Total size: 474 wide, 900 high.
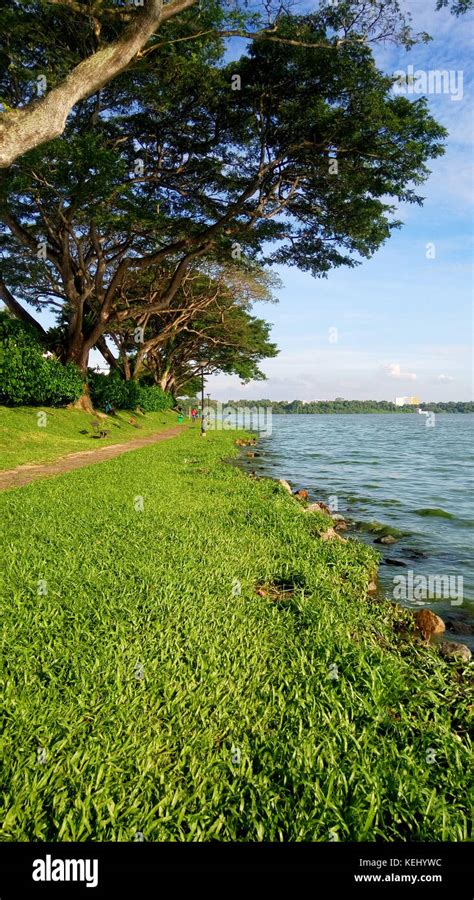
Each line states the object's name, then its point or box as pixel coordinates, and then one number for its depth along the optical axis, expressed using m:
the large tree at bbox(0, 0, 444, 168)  6.95
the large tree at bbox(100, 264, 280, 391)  31.53
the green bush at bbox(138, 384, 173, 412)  35.67
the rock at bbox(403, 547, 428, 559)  7.47
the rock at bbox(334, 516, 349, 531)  8.97
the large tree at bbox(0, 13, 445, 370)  12.69
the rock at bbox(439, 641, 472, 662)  3.89
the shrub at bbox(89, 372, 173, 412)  27.88
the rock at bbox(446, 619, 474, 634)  4.76
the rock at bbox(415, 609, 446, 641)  4.59
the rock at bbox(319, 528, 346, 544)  7.33
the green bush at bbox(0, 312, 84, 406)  17.45
